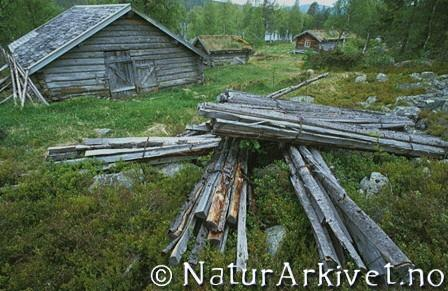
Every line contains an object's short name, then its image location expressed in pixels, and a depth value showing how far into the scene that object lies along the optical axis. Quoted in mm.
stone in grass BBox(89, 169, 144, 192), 6020
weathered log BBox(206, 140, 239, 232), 4416
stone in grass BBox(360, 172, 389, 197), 5234
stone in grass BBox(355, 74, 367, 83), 15538
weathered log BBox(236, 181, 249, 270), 3983
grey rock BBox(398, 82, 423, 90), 12961
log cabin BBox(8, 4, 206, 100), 13867
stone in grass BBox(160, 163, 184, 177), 6613
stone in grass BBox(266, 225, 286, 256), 4279
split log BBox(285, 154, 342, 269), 3689
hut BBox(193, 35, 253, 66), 33969
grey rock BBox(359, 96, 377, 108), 11056
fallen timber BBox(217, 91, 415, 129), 7282
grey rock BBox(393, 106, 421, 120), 8828
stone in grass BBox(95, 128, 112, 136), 9656
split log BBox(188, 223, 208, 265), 4051
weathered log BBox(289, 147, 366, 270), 3723
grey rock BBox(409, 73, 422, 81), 14338
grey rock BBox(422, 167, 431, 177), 5449
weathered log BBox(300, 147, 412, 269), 3416
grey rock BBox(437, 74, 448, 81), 14323
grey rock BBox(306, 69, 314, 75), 21250
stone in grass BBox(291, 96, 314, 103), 11856
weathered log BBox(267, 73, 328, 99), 12531
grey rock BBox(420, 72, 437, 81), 14724
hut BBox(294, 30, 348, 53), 48594
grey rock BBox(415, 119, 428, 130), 8305
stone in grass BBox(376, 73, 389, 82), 15012
